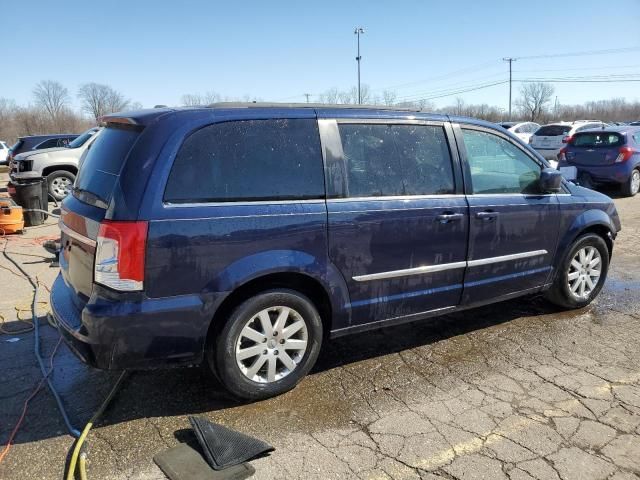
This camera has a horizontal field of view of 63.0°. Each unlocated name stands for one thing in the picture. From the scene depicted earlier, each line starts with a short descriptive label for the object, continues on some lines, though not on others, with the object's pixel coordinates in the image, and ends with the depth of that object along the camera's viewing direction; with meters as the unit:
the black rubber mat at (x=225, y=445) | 2.75
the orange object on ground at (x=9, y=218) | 9.09
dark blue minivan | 2.92
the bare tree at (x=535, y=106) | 94.55
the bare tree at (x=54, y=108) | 84.89
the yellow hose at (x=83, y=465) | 2.61
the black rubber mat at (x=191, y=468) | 2.64
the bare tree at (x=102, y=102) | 90.08
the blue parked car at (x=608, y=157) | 12.53
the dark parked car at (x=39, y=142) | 15.80
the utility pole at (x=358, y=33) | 52.23
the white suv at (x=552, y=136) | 18.80
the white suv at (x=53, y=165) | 12.55
